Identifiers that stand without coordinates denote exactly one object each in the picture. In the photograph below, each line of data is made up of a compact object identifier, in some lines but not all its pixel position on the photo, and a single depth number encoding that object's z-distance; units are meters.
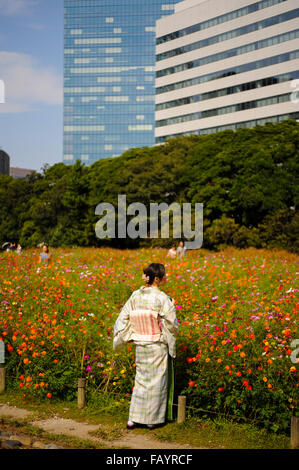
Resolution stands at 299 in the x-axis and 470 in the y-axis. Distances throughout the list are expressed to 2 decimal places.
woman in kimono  5.36
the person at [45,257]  13.80
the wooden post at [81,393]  6.14
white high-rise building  53.59
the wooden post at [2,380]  6.86
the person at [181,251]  16.75
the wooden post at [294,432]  4.71
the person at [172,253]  15.61
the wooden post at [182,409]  5.52
